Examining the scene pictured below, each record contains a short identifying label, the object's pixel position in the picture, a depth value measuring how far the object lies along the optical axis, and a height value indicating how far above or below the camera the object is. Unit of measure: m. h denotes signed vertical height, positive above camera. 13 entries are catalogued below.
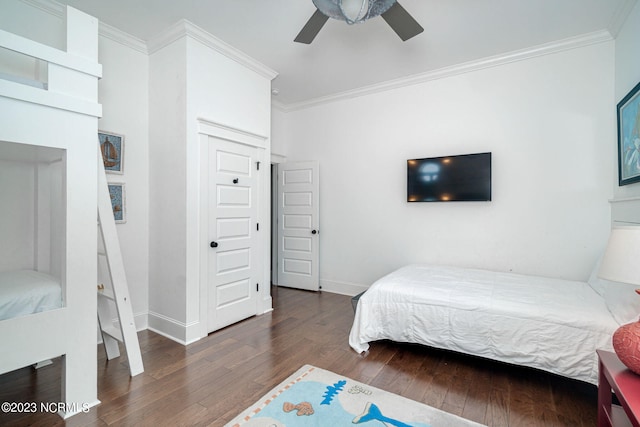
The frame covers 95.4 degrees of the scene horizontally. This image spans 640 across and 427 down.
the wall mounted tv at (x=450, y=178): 3.46 +0.44
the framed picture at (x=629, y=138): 2.38 +0.66
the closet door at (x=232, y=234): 3.10 -0.23
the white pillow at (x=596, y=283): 2.40 -0.62
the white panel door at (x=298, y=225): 4.64 -0.19
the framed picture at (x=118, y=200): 2.92 +0.13
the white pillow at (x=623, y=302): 1.79 -0.59
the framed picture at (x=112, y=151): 2.85 +0.62
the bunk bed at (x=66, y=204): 1.66 +0.06
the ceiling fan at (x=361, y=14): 1.89 +1.41
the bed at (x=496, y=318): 1.99 -0.81
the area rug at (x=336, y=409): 1.74 -1.25
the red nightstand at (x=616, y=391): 1.16 -0.76
